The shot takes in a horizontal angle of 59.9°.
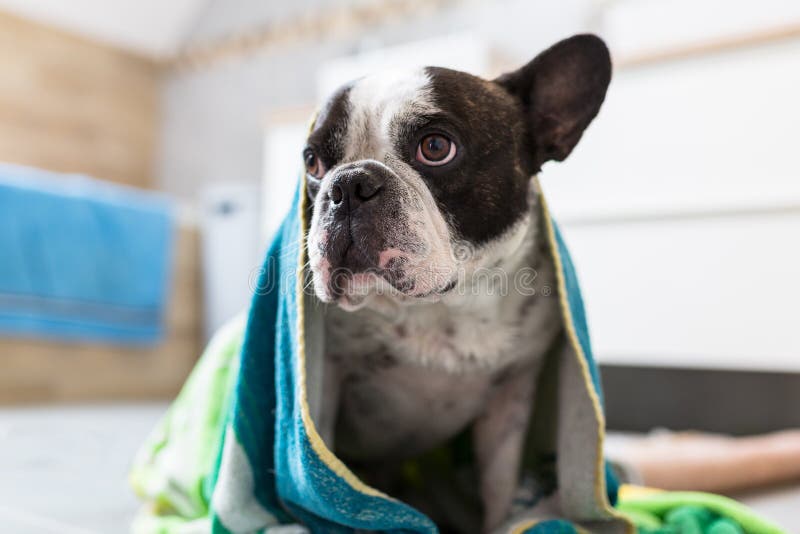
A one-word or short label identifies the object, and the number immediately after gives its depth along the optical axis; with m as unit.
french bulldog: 0.83
